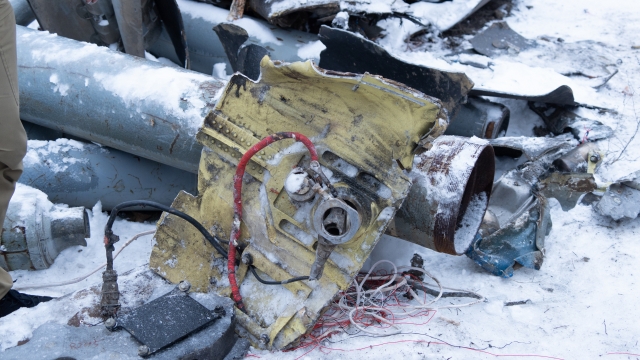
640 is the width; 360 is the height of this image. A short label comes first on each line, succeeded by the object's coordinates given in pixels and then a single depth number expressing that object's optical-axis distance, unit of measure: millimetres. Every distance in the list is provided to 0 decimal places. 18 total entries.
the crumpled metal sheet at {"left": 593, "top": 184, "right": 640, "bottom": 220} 2904
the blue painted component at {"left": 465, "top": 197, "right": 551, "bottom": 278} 2721
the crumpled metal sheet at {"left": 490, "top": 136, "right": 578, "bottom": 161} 3189
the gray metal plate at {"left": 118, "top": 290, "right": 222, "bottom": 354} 2053
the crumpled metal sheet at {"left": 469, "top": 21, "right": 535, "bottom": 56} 4484
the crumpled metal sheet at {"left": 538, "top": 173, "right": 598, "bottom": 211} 3047
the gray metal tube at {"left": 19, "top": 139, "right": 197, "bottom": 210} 3076
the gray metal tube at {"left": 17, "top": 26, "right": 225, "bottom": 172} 2871
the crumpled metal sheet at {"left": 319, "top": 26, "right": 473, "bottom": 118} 3049
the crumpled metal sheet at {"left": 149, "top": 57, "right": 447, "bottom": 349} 2107
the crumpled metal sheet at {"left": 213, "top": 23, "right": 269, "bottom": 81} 3469
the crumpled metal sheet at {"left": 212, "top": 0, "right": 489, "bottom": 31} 3734
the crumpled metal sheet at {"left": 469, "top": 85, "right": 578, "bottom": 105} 3457
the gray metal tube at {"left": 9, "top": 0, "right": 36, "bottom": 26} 4164
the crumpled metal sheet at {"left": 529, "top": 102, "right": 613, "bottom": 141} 3574
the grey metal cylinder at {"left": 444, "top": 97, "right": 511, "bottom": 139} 3465
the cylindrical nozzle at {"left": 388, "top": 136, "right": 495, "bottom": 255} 2471
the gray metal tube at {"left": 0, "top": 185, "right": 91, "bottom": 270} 2691
